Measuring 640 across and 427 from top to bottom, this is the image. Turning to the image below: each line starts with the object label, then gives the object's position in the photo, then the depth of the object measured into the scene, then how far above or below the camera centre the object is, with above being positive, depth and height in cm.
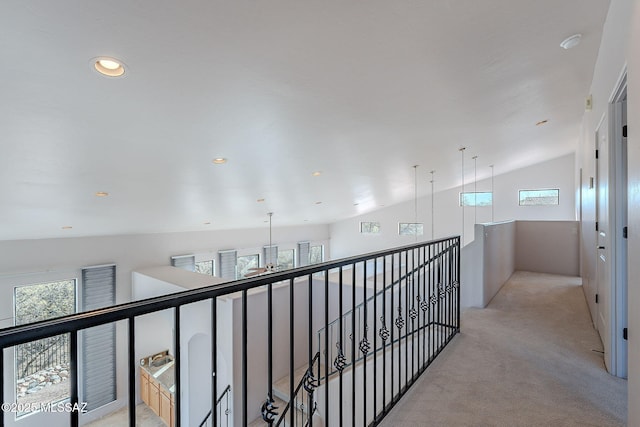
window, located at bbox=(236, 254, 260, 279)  909 -141
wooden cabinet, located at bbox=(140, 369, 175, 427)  619 -381
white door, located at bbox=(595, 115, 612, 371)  245 -25
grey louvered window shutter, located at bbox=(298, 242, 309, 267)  1080 -132
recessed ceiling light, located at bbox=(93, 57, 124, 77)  185 +91
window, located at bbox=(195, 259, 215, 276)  807 -135
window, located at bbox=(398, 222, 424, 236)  1057 -48
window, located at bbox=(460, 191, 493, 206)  928 +48
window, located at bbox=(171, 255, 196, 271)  740 -111
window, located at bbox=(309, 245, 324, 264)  1151 -145
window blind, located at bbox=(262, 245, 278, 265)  964 -120
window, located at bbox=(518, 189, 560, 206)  834 +46
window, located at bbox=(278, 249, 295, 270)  1026 -144
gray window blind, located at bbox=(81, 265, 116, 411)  605 -259
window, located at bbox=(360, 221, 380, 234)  1148 -46
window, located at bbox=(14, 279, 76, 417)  549 -252
